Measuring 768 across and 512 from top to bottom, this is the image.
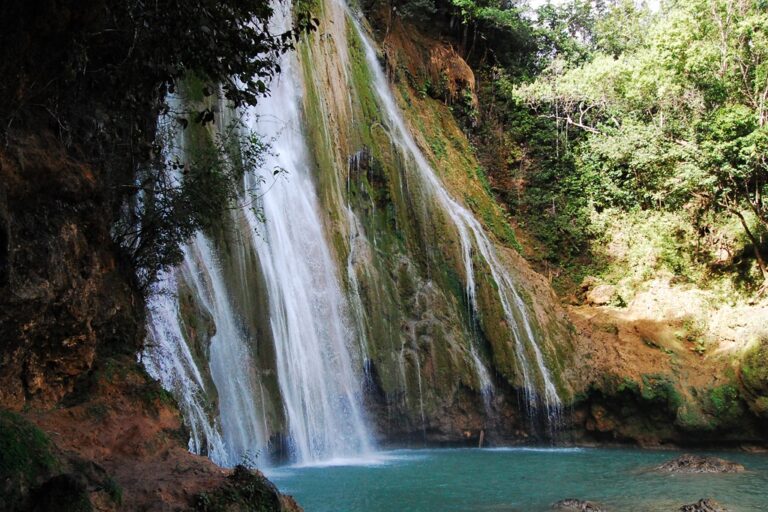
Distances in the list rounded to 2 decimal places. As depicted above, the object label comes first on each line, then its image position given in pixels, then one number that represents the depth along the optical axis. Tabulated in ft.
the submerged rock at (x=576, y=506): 30.99
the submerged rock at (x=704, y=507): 30.32
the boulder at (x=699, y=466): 42.80
